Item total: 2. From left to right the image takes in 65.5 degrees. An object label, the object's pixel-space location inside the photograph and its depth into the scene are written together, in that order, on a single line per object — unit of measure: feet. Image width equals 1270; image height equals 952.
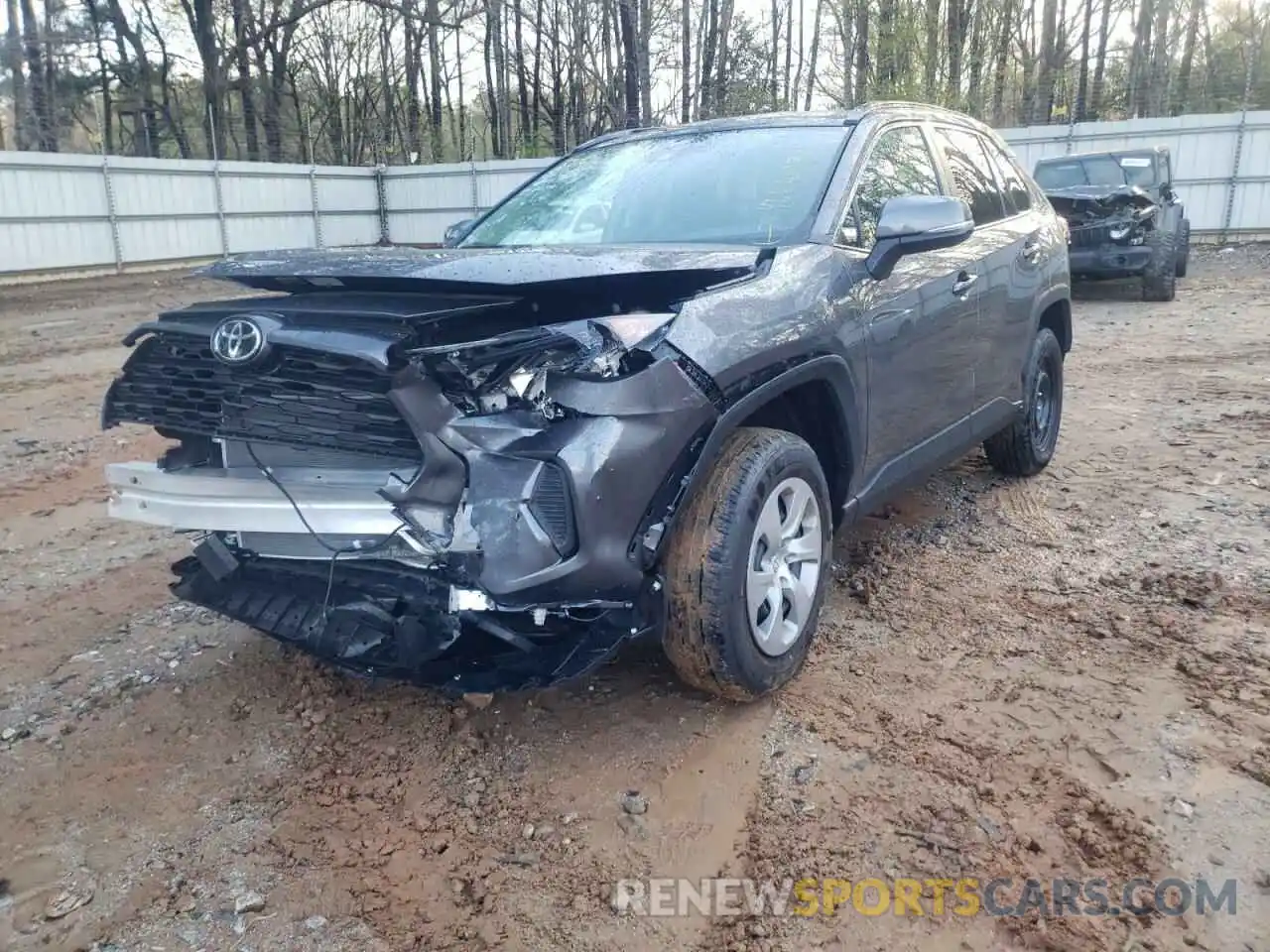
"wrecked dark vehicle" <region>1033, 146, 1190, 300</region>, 39.04
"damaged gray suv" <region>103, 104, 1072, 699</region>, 7.84
